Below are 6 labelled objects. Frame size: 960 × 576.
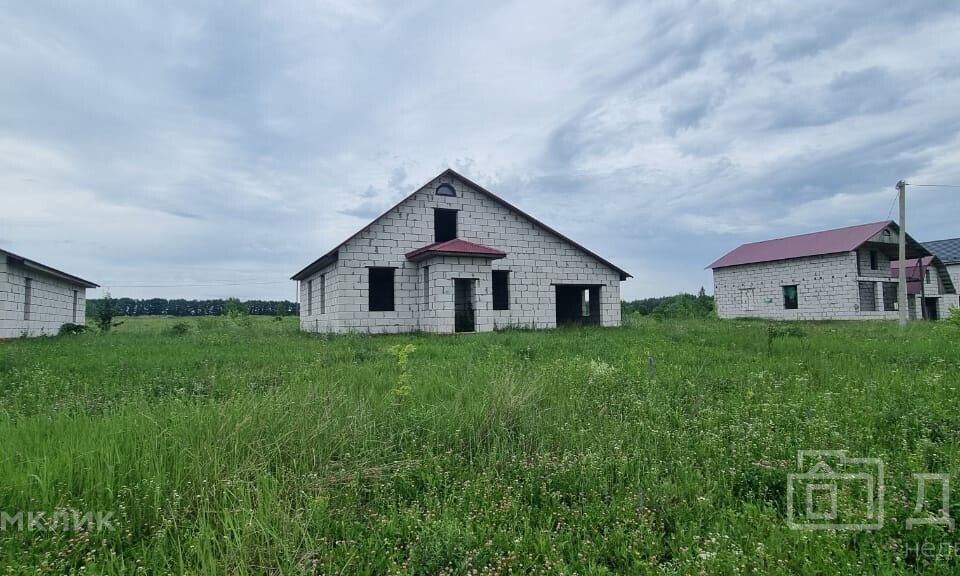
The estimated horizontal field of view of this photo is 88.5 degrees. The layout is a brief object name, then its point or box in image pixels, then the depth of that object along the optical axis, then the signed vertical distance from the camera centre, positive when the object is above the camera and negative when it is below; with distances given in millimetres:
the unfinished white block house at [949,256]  31181 +3438
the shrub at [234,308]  31731 +889
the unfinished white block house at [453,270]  16438 +1700
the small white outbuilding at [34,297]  15547 +1012
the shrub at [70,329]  19875 -209
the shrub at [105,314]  23016 +440
